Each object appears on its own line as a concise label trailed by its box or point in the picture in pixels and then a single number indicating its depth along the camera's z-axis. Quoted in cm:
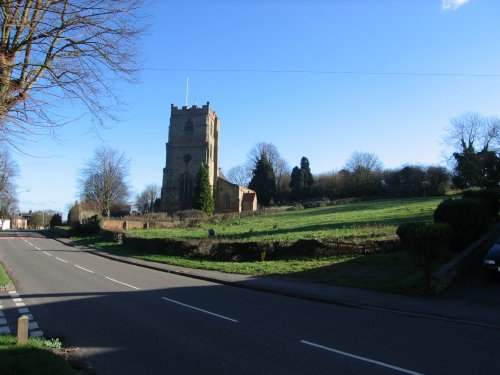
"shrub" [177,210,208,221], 6034
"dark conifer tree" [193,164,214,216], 7394
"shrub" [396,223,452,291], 1262
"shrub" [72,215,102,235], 5519
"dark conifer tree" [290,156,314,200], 8706
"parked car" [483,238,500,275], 1320
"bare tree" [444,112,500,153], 6512
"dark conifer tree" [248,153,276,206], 9312
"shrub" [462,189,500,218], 1983
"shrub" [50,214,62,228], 8841
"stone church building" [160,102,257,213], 8094
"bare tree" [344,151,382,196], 7706
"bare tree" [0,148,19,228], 6300
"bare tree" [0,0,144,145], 688
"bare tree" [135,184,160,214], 13050
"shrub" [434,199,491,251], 1659
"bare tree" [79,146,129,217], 7938
